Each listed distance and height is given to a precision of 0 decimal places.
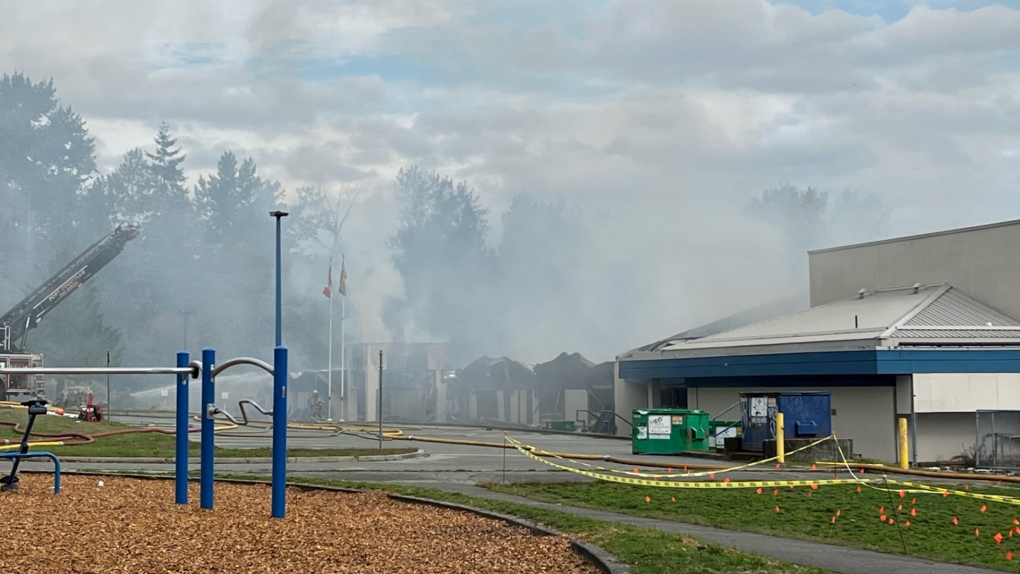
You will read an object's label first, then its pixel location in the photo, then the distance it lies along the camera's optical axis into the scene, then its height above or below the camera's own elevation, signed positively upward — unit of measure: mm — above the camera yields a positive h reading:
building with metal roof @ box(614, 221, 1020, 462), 34750 +919
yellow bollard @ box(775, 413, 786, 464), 28241 -1504
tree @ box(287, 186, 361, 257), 120619 +15980
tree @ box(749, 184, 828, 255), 101750 +16173
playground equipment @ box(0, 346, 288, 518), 12773 -344
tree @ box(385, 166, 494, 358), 87125 +10322
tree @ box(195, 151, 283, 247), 120688 +18482
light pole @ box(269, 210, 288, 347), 42038 +3275
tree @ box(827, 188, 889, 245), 108125 +13321
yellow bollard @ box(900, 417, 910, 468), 27889 -1606
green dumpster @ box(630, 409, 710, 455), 32656 -1430
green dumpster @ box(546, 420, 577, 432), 56000 -2155
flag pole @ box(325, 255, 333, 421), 69562 -950
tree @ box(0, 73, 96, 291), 101500 +19414
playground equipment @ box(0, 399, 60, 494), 14406 -890
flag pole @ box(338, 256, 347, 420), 68006 -292
